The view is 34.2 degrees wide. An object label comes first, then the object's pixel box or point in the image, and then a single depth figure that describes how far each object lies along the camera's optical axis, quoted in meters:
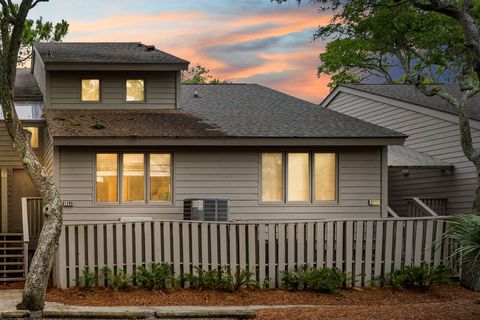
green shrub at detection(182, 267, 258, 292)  16.58
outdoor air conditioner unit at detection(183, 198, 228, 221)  19.73
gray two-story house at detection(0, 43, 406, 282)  20.08
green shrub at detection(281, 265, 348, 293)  16.83
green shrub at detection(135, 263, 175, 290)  16.52
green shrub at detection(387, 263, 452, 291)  17.30
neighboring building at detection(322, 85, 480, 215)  24.61
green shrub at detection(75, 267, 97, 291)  16.50
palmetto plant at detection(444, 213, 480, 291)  11.26
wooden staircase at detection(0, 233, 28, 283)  18.36
